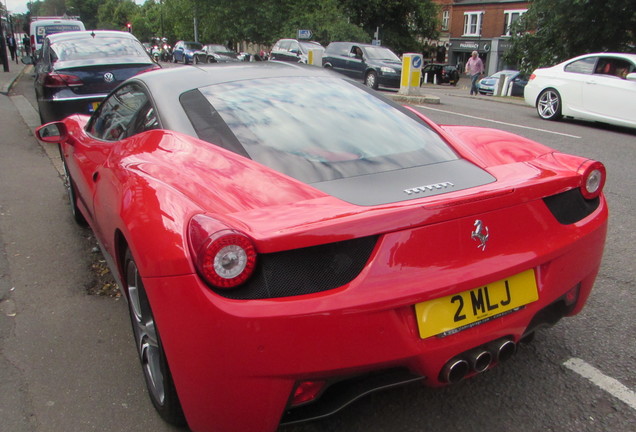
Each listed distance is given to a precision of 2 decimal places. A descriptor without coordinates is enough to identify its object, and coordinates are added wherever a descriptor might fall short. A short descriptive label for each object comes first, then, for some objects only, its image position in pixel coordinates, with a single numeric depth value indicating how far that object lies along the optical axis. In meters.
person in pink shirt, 21.74
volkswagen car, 7.30
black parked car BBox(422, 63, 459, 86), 34.72
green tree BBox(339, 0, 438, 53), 41.78
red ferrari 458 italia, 1.62
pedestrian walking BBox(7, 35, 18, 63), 33.21
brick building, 48.31
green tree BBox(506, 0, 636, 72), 19.05
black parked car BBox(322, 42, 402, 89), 19.55
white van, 24.94
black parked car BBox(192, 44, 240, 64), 31.17
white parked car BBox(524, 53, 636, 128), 9.84
